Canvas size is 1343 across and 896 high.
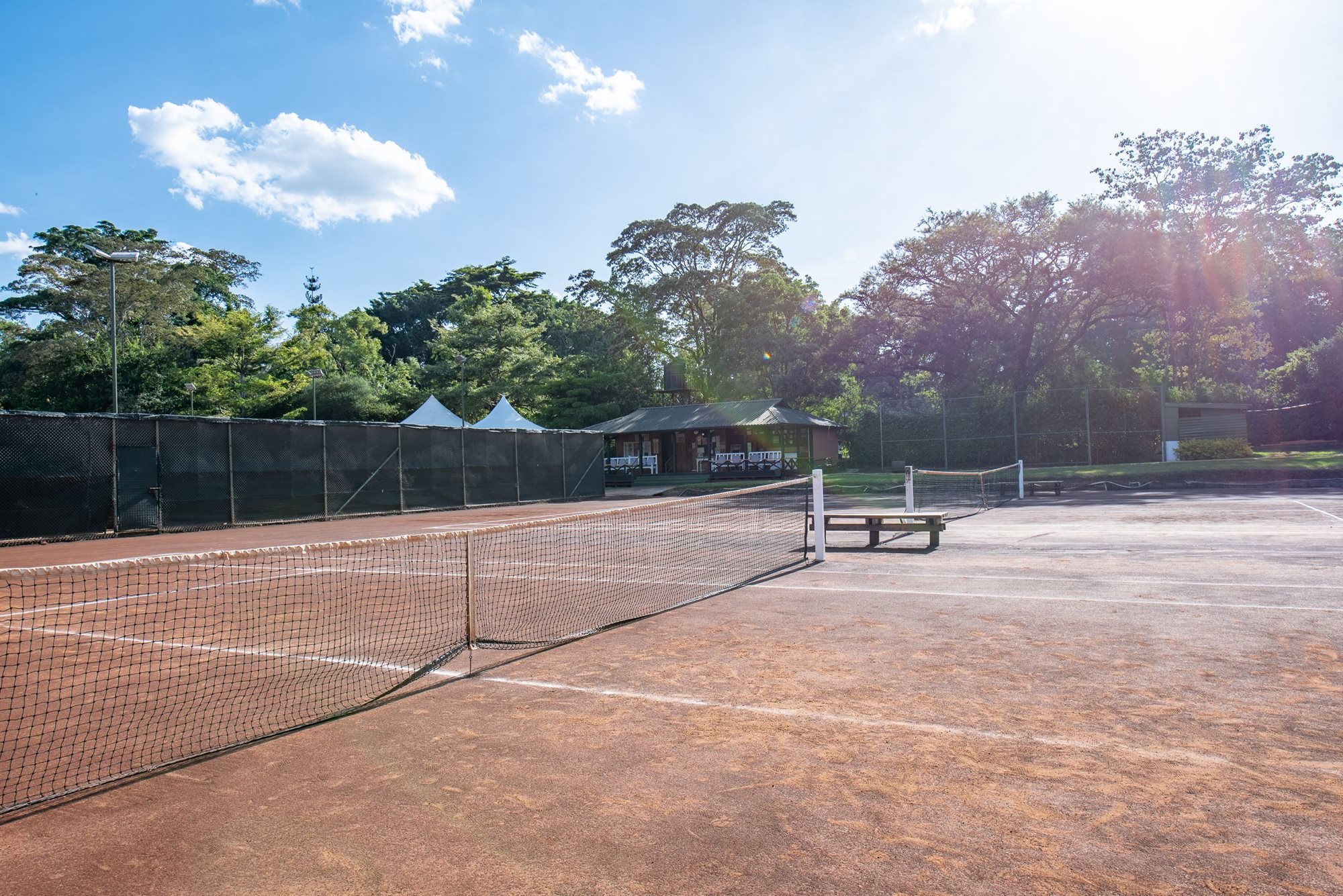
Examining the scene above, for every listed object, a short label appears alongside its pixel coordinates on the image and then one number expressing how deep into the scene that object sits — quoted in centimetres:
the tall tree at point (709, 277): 5525
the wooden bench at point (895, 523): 1173
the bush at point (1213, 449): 3091
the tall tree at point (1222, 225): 3503
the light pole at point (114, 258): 2253
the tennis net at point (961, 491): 1967
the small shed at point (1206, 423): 3562
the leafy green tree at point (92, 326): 4600
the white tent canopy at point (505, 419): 3394
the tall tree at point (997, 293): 3625
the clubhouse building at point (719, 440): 3809
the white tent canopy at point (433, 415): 3431
